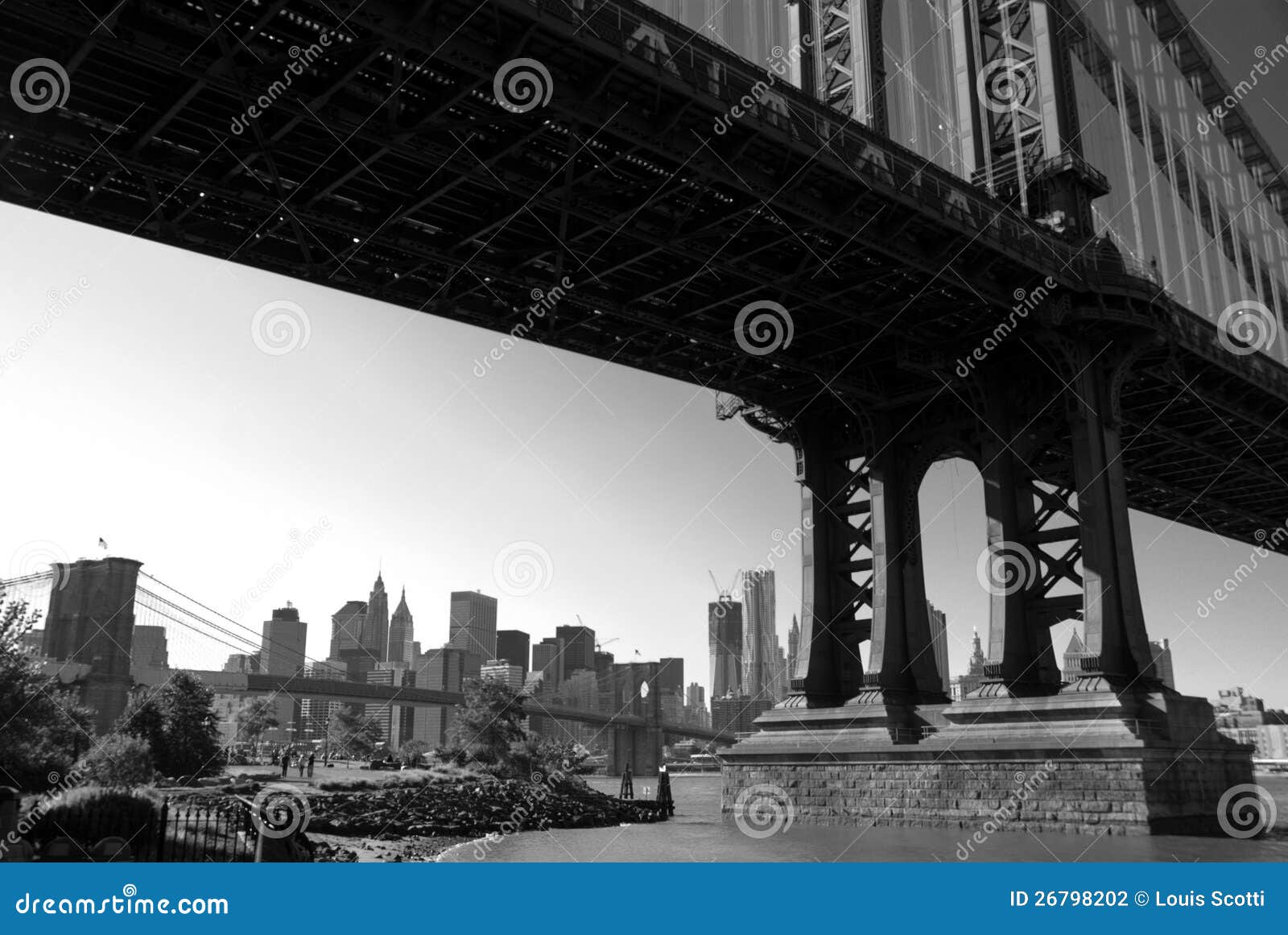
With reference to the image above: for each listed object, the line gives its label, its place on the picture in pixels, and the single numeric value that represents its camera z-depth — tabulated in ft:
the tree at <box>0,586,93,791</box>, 103.81
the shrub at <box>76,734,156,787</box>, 112.68
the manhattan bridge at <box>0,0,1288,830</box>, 88.79
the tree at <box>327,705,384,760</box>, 372.19
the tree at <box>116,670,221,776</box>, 162.09
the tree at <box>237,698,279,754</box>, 257.55
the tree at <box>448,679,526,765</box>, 249.96
